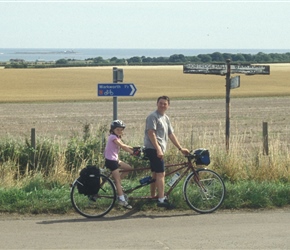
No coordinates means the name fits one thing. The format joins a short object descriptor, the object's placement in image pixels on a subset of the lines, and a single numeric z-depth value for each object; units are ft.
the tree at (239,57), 358.64
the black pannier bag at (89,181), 30.94
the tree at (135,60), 470.80
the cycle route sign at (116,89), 39.11
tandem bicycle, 31.17
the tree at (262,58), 399.57
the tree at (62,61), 456.36
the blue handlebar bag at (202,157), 32.17
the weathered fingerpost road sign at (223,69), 47.14
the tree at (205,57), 348.55
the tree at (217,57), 352.12
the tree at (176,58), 446.19
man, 31.24
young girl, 31.50
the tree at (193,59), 359.93
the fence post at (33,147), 42.37
